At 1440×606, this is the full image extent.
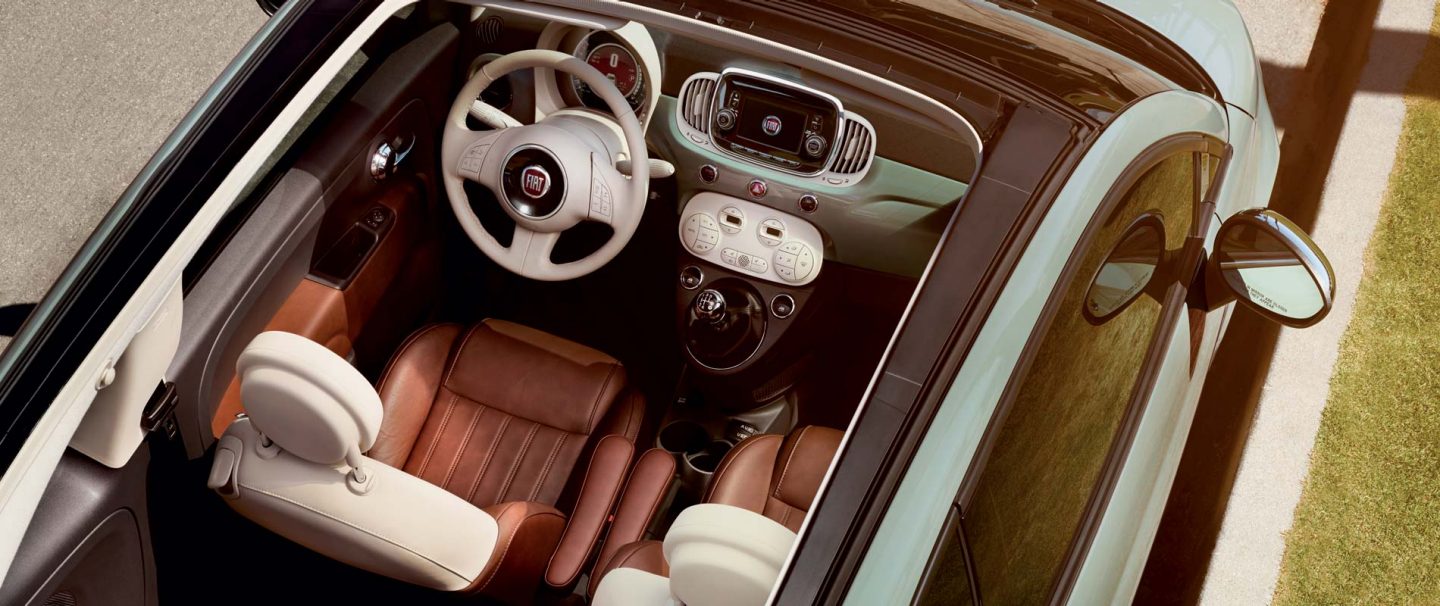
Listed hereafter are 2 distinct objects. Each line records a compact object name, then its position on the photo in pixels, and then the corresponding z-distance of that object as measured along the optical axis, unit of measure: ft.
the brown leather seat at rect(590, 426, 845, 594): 7.84
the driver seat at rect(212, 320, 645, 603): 5.89
